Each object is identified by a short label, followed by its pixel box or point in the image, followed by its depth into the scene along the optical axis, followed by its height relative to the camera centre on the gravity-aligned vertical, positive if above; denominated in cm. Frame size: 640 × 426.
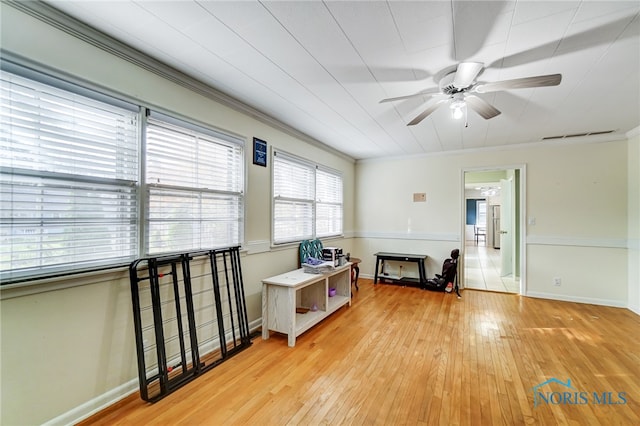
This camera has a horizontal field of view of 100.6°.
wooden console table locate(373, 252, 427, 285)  483 -94
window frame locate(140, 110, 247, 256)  205 +27
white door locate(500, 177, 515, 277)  559 -36
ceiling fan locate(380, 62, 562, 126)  191 +105
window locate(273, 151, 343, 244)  352 +21
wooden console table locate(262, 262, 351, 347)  272 -104
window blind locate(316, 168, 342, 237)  449 +18
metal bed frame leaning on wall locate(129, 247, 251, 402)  195 -89
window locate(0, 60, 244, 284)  147 +22
